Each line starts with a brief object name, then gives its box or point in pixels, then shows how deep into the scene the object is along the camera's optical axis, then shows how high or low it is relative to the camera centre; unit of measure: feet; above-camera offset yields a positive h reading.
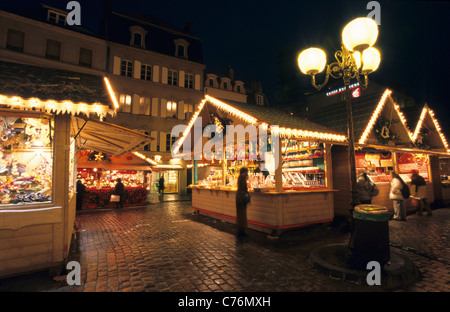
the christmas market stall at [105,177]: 41.13 -0.46
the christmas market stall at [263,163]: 22.31 +1.35
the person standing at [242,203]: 21.95 -2.93
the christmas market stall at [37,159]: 12.36 +1.08
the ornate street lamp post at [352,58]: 14.19 +8.46
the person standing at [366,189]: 23.25 -1.83
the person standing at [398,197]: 27.17 -3.20
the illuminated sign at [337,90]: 87.36 +34.06
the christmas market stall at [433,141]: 38.81 +5.37
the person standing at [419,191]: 31.27 -2.89
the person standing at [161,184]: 66.10 -2.87
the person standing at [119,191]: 43.37 -3.12
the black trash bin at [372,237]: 12.69 -3.83
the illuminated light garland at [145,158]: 47.77 +3.46
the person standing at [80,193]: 38.67 -3.15
